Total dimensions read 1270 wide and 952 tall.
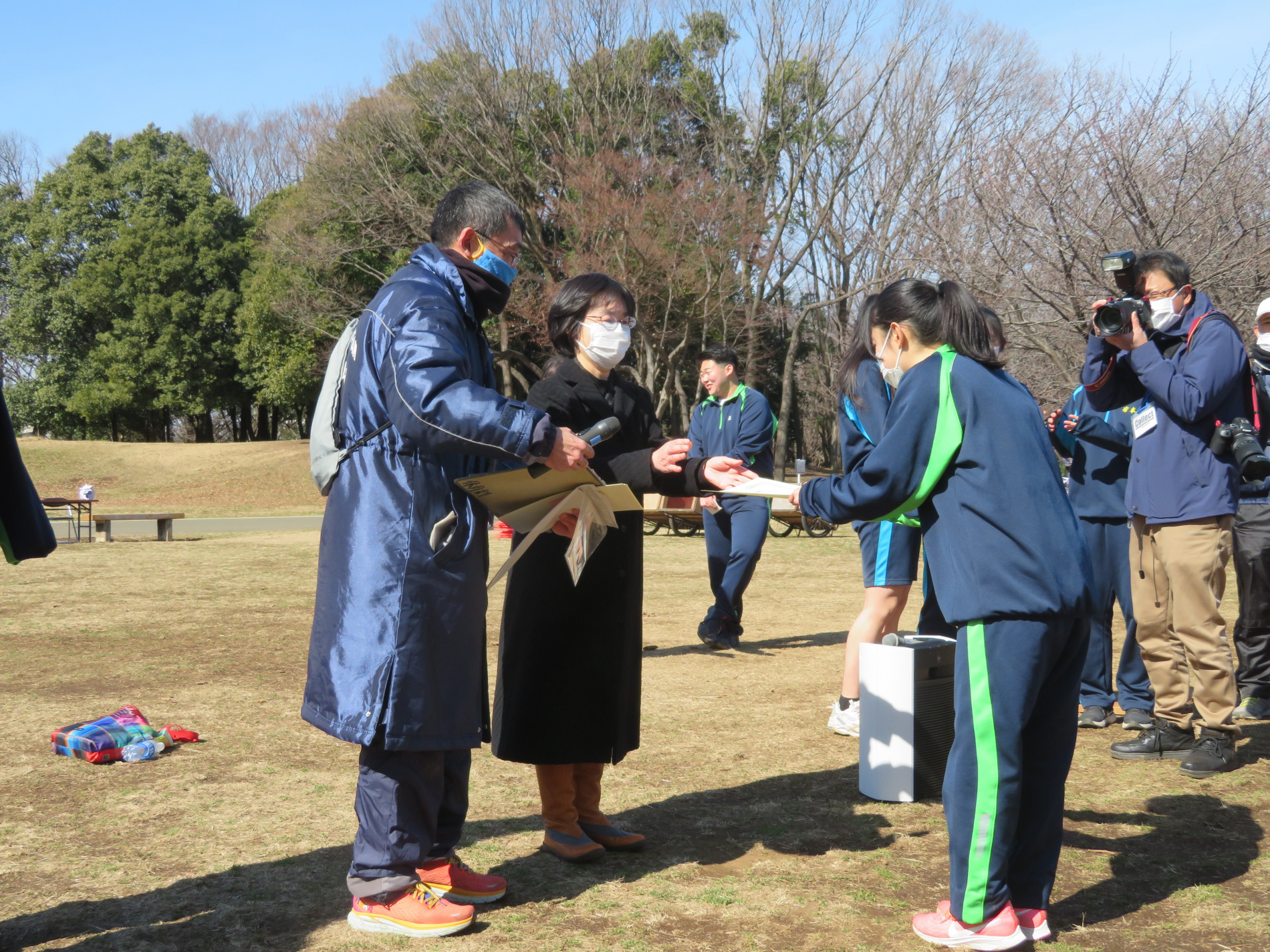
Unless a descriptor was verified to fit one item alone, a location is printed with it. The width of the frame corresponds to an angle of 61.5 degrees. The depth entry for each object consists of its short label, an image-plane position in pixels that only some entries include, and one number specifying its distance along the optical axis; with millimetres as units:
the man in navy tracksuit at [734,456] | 7820
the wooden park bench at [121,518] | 16234
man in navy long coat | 2928
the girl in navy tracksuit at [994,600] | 2830
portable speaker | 4281
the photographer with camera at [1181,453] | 4531
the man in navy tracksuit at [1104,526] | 5520
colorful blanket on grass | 4723
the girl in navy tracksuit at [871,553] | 4738
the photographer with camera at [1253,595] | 5840
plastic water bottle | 4758
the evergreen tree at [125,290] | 40438
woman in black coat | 3664
